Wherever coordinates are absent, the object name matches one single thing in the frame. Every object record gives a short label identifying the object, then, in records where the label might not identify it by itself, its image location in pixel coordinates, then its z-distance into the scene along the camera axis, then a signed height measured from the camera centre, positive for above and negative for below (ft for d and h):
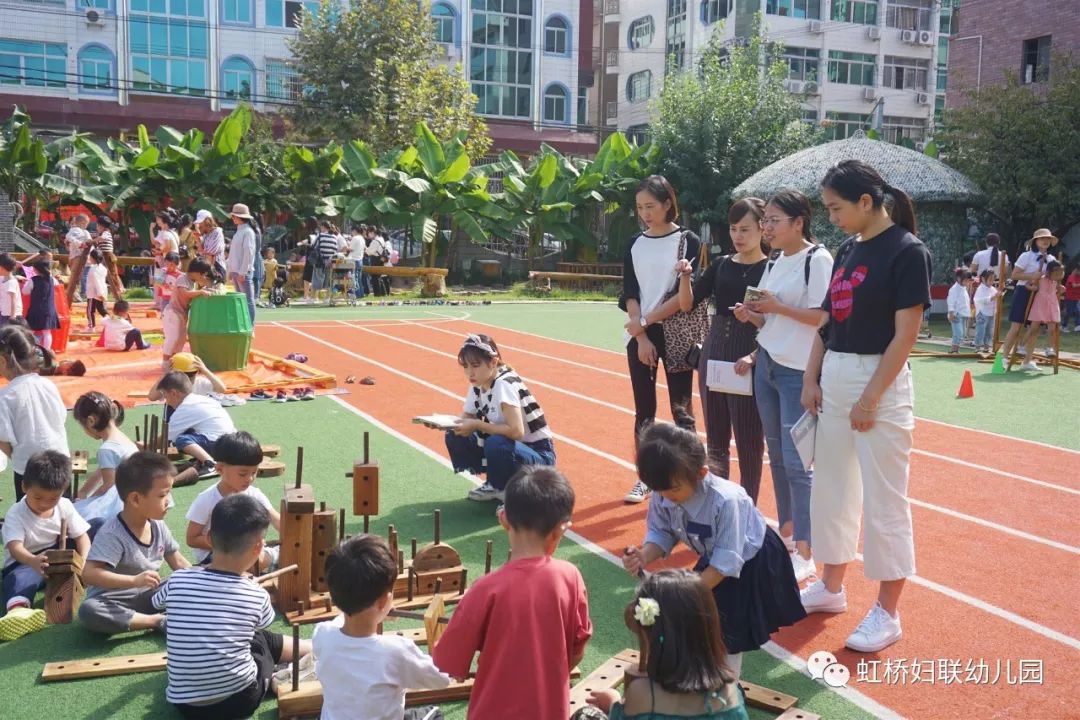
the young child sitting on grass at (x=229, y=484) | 16.30 -3.91
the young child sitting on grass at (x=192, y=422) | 24.09 -4.32
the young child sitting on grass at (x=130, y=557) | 15.03 -4.82
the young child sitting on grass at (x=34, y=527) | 15.98 -4.61
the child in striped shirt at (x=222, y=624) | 12.43 -4.67
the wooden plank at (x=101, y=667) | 13.74 -5.75
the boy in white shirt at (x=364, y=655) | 10.82 -4.31
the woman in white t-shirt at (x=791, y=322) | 17.48 -1.22
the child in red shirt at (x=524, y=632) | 10.49 -3.94
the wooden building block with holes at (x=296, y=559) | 15.66 -4.82
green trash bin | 38.22 -3.40
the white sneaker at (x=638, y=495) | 22.81 -5.43
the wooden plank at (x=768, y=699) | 12.95 -5.61
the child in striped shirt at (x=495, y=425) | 20.97 -3.65
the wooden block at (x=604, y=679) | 12.66 -5.46
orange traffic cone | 39.75 -5.14
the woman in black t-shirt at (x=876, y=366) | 14.38 -1.61
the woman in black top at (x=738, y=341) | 19.20 -1.74
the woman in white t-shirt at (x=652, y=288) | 21.42 -0.86
